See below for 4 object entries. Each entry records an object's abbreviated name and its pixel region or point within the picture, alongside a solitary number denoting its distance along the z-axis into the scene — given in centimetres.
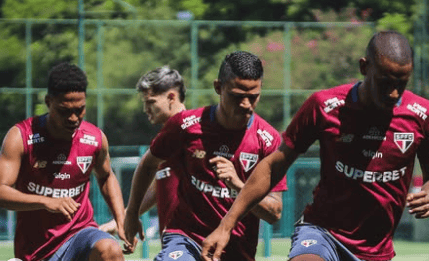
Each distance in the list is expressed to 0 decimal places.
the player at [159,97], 1664
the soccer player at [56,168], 1437
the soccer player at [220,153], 1285
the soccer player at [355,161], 1118
